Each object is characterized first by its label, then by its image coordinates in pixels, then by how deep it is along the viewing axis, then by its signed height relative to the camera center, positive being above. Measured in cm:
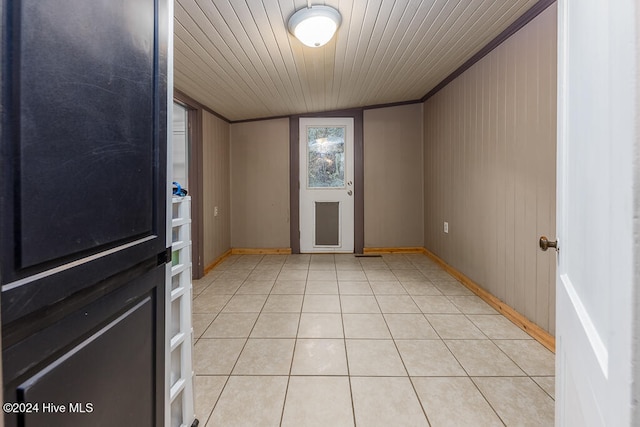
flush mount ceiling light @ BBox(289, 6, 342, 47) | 178 +121
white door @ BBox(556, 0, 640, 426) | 39 +0
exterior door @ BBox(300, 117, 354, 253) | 430 +41
